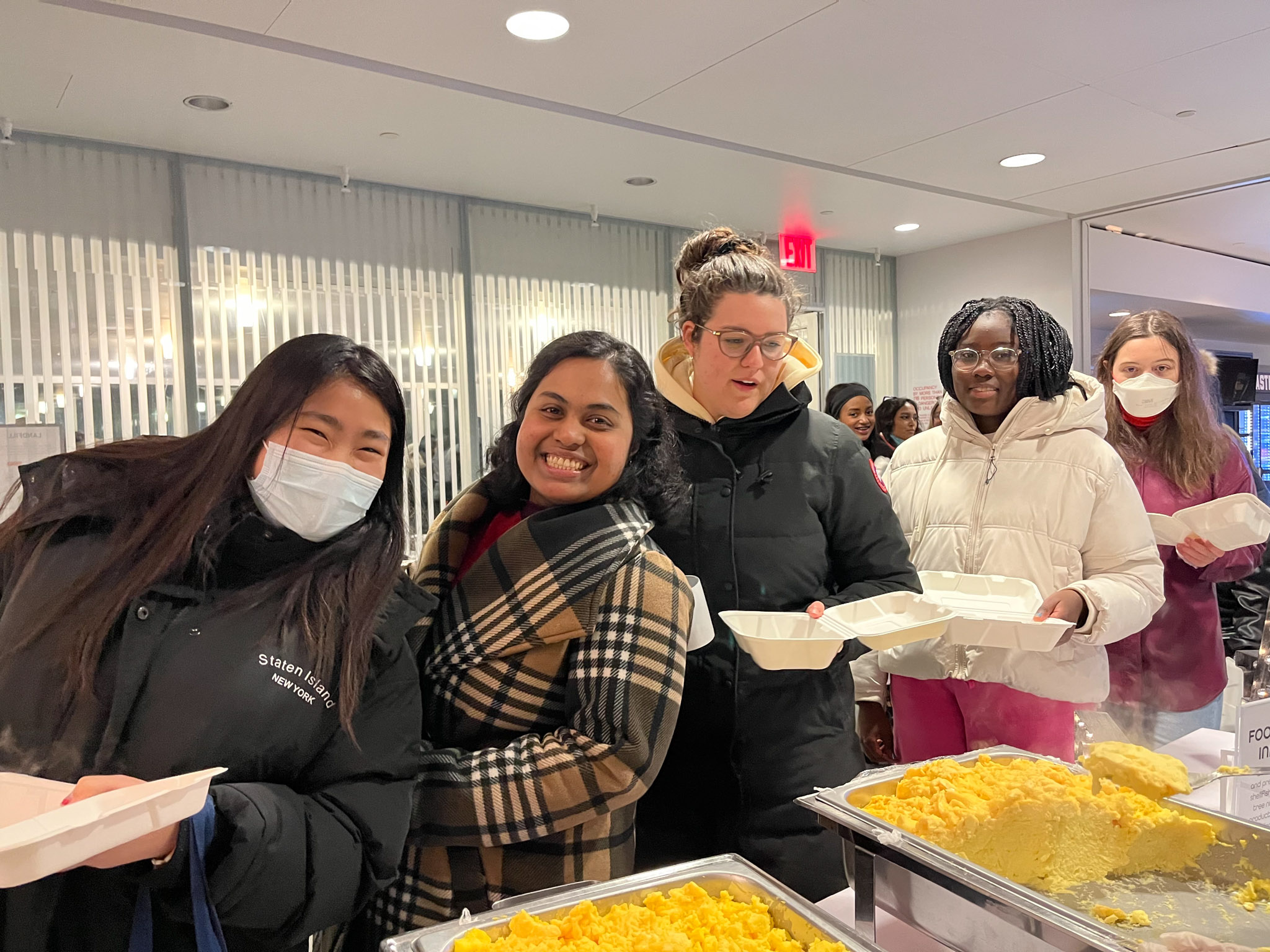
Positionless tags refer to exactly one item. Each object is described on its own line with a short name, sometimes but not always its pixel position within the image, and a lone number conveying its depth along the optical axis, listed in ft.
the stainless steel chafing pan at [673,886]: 3.26
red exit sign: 17.39
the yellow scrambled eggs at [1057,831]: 3.91
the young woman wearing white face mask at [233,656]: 3.30
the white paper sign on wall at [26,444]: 10.66
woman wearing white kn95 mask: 7.73
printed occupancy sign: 19.17
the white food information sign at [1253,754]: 4.37
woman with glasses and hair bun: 5.35
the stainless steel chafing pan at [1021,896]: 3.32
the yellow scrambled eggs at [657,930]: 3.30
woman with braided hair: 5.90
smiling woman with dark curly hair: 4.00
